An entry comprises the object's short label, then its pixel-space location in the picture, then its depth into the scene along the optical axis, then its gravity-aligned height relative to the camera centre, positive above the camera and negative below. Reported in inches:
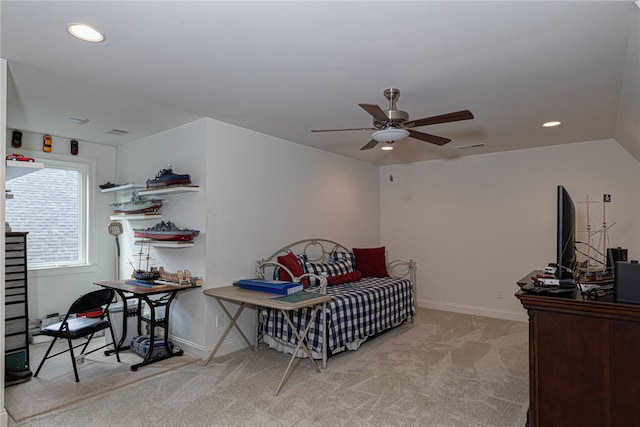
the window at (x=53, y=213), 166.9 +3.1
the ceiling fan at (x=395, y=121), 98.7 +26.6
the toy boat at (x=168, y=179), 144.1 +15.5
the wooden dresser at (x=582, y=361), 69.2 -28.9
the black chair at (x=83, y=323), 119.4 -35.6
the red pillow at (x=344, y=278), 174.7 -30.1
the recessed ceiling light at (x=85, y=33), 76.5 +39.9
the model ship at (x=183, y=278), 141.6 -23.6
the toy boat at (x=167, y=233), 142.0 -5.7
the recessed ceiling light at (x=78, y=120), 142.9 +39.4
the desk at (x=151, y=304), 132.3 -32.7
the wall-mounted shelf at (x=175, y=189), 141.1 +11.3
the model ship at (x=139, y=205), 161.0 +5.9
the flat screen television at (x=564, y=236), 81.8 -5.0
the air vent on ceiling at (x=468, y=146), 185.0 +35.5
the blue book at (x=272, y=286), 130.1 -25.2
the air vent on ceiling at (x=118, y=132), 162.2 +39.0
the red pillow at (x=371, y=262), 200.8 -25.2
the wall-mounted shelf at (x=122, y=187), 164.6 +14.6
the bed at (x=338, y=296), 138.6 -34.3
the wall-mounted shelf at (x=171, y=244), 141.9 -10.0
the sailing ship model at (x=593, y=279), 81.4 -16.7
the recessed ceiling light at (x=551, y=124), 148.1 +36.7
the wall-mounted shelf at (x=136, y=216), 159.2 +1.1
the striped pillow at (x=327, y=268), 169.8 -24.9
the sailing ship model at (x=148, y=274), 145.6 -22.4
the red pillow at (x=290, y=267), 155.7 -21.3
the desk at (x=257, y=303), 115.6 -27.6
